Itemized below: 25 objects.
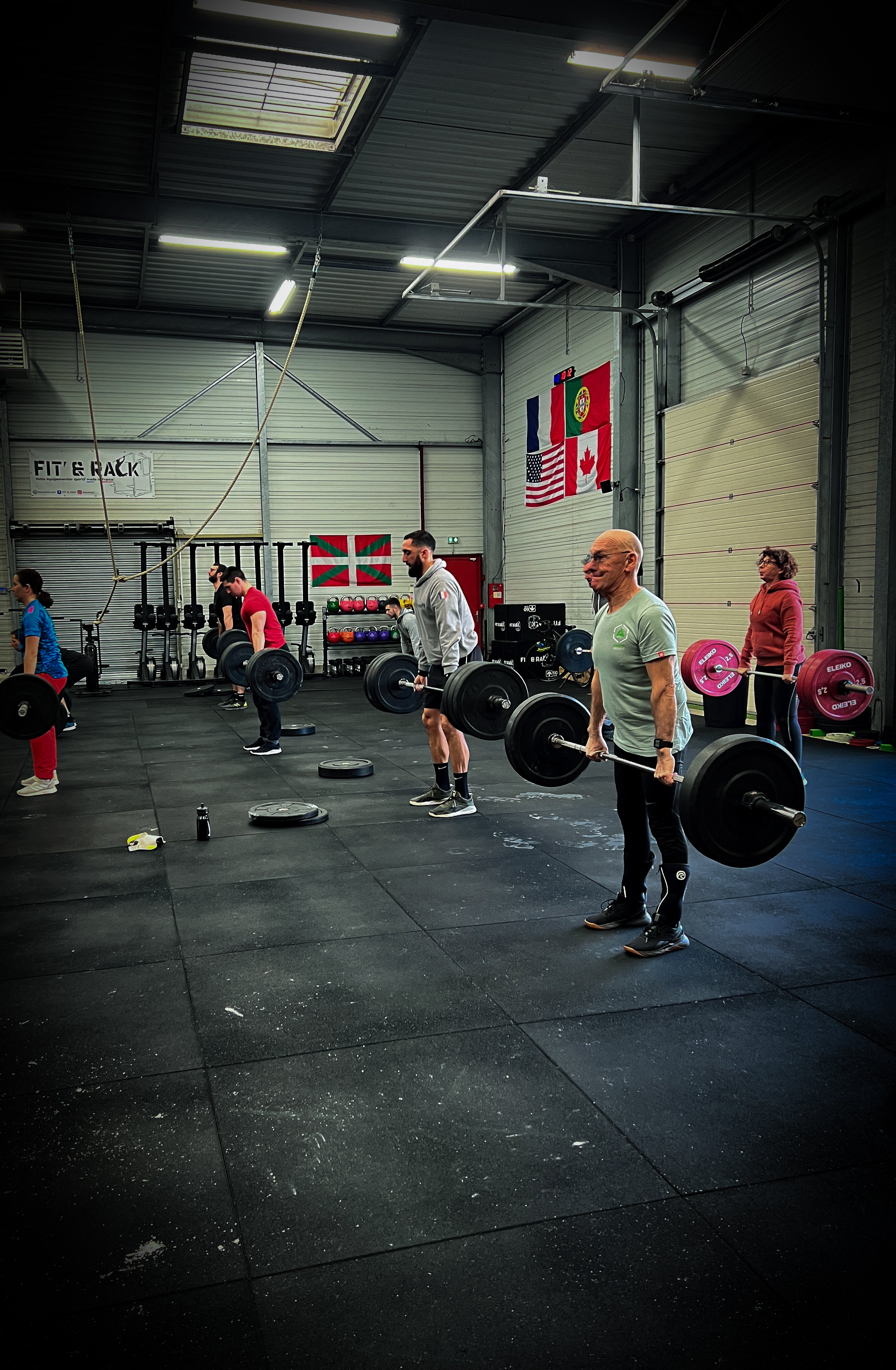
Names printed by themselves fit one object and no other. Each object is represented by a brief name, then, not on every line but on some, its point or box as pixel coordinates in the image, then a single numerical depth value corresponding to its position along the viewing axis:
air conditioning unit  12.27
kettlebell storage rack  14.59
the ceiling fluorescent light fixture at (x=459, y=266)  10.03
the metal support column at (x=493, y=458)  14.73
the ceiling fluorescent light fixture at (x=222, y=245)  9.80
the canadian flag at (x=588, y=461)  11.30
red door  14.97
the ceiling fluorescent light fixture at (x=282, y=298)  11.54
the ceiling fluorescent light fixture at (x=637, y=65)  6.21
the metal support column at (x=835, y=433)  7.58
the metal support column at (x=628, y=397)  10.61
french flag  12.66
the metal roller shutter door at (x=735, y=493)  8.01
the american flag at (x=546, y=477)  12.70
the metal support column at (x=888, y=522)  6.89
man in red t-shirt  7.21
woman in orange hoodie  5.48
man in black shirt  10.70
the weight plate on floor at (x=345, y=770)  6.46
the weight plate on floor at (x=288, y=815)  5.05
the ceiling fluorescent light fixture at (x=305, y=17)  6.22
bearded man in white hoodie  5.12
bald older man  3.04
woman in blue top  5.72
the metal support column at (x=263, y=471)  13.92
